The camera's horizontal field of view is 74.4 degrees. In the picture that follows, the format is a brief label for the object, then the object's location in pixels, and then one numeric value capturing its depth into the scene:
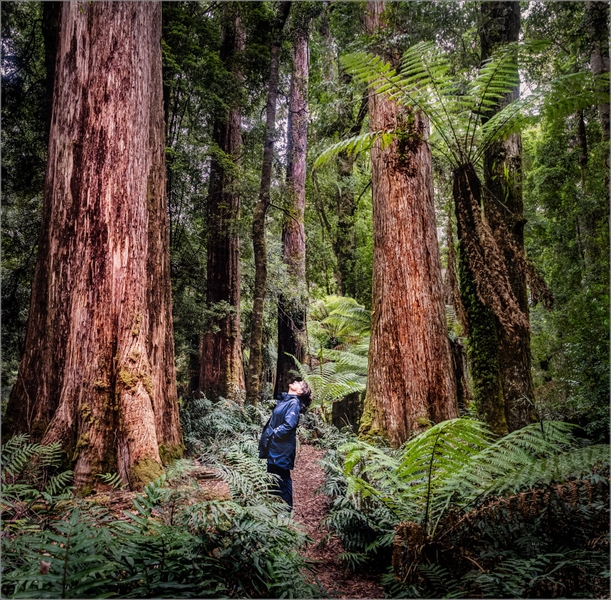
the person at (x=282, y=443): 3.84
